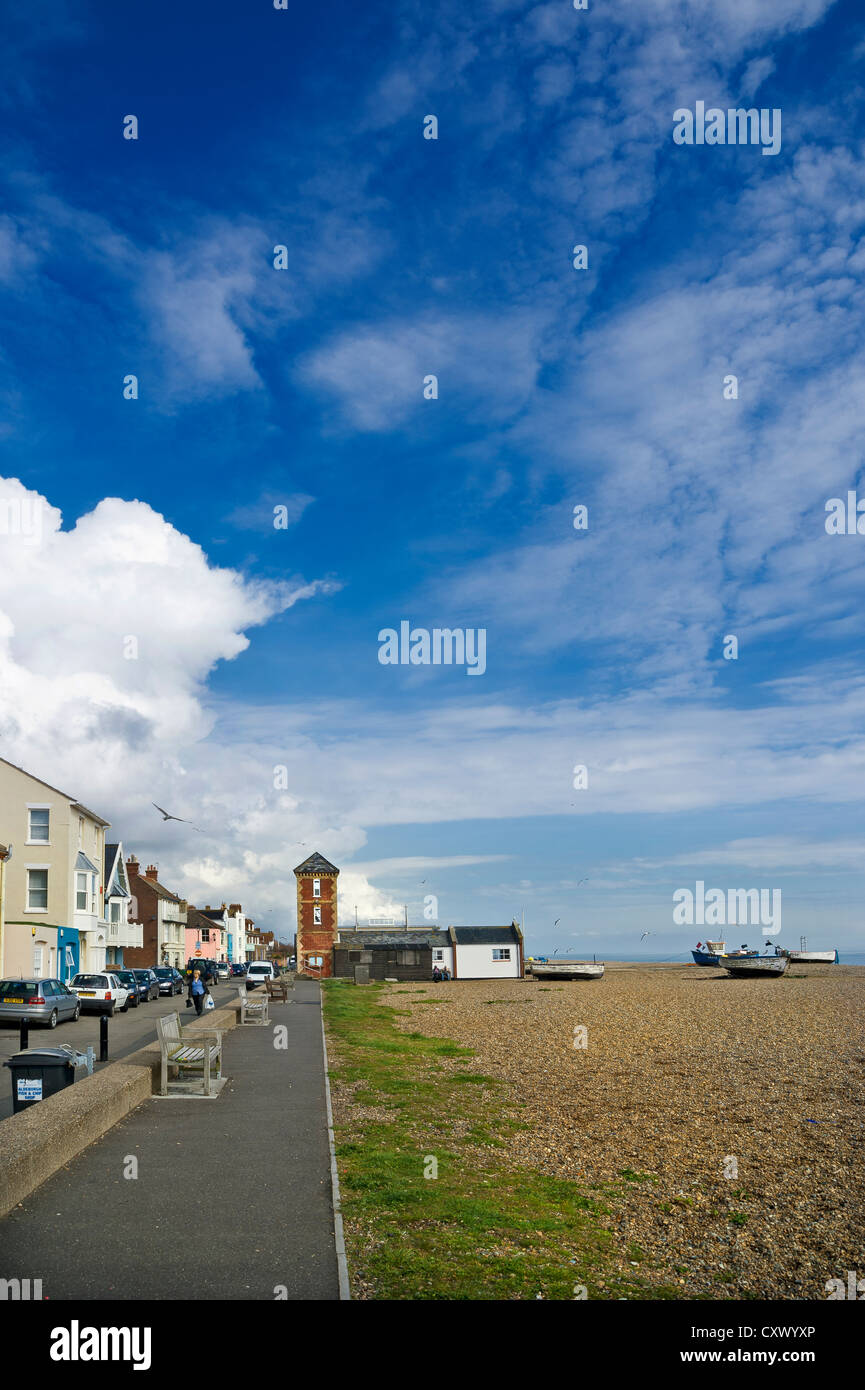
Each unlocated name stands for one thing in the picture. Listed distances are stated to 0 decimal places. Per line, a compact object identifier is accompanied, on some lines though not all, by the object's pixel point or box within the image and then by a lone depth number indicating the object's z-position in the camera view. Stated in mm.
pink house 119062
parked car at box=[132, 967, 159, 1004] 47406
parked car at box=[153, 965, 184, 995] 57112
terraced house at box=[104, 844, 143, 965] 68625
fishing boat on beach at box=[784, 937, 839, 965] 111750
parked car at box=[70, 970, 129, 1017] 36312
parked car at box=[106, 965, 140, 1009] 43906
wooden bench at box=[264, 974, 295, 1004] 41519
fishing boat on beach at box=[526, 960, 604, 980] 82938
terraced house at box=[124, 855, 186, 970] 87438
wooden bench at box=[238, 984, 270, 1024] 31159
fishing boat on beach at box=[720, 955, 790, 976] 80375
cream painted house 51094
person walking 30000
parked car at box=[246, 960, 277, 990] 66438
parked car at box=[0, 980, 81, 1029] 29156
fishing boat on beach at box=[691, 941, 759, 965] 123312
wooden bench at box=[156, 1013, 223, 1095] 16641
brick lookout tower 92312
